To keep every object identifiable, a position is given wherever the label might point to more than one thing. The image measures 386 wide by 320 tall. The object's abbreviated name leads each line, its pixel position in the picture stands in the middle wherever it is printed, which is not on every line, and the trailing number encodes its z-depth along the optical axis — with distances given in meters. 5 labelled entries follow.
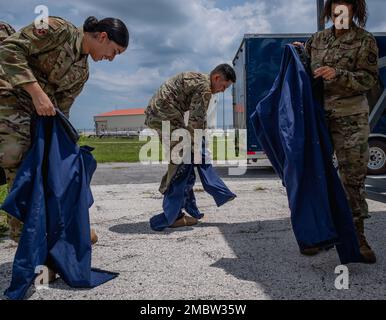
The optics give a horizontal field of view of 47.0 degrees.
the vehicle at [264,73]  9.73
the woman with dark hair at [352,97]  3.19
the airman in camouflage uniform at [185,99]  4.39
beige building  106.30
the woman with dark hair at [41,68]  2.64
